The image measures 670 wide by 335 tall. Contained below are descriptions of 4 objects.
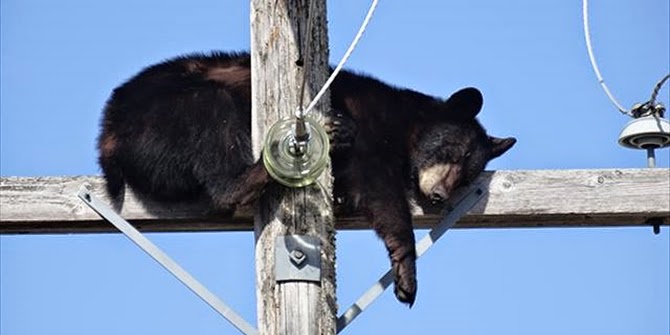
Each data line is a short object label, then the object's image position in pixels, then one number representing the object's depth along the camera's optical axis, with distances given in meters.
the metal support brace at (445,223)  10.91
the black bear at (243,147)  11.47
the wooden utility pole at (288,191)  9.34
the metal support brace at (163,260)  9.70
